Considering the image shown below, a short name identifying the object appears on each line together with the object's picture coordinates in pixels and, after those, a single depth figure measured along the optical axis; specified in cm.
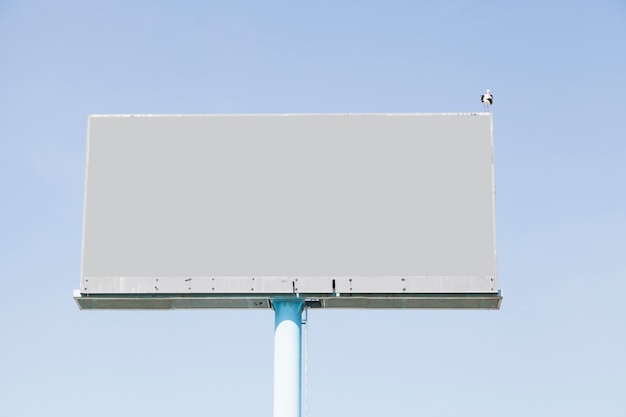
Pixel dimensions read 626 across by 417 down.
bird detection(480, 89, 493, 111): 2955
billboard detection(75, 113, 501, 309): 2858
